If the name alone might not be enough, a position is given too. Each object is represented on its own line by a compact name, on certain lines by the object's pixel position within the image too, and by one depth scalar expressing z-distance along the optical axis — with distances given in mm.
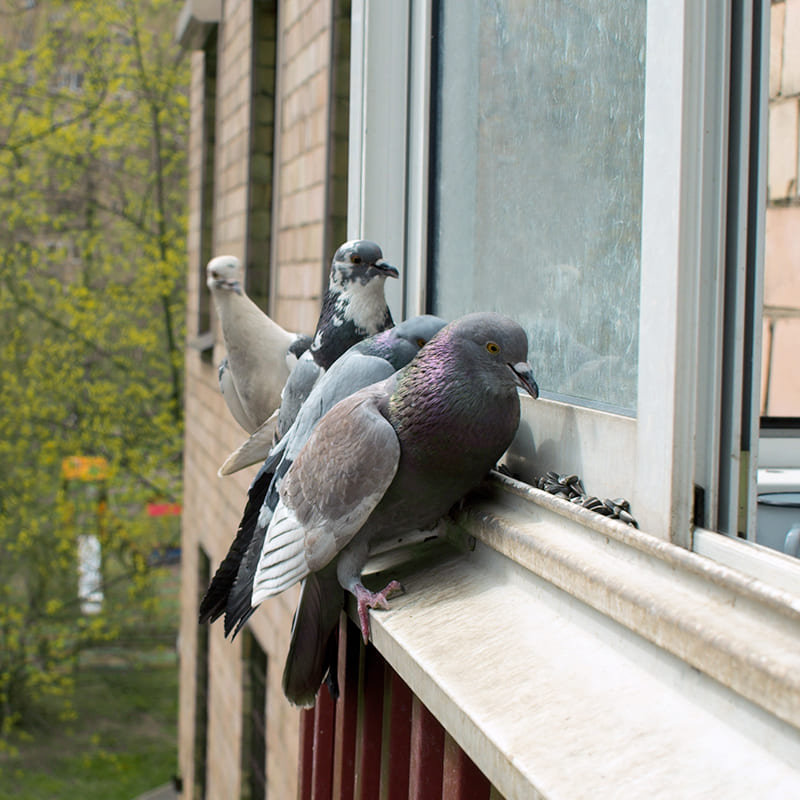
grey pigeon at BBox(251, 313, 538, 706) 1333
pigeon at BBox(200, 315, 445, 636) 1614
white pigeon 2322
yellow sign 13336
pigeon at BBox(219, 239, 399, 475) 1812
